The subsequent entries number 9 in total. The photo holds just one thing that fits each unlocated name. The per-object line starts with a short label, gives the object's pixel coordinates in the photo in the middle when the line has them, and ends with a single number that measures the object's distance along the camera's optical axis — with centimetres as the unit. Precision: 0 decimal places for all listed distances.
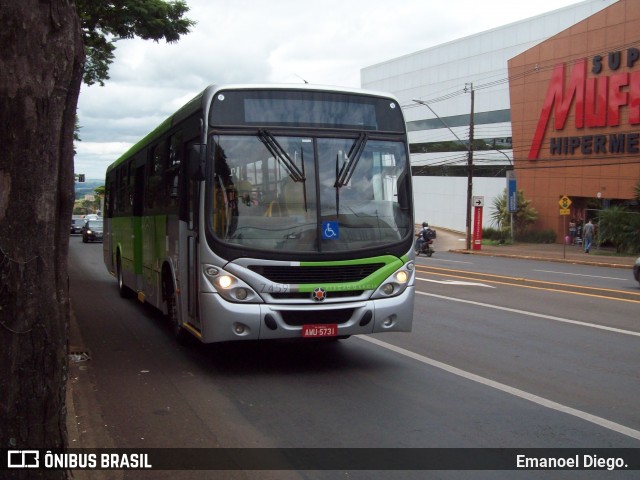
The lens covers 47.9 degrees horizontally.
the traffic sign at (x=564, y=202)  3206
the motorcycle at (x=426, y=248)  3359
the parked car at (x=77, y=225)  5695
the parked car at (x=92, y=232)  4491
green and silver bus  761
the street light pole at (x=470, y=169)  3909
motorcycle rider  3347
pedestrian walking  3512
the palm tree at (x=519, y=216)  4453
